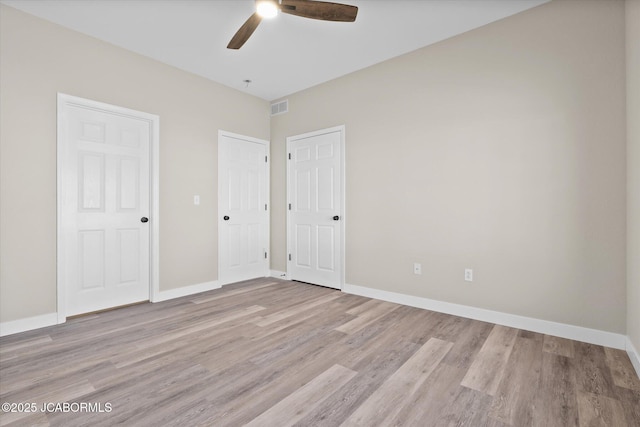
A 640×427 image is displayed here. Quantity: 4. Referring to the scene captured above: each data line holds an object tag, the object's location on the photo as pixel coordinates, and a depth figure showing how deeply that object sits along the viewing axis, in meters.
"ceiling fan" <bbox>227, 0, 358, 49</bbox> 2.20
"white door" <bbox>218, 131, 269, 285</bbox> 4.35
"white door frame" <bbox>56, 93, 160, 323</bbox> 2.92
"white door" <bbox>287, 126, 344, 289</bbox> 4.11
